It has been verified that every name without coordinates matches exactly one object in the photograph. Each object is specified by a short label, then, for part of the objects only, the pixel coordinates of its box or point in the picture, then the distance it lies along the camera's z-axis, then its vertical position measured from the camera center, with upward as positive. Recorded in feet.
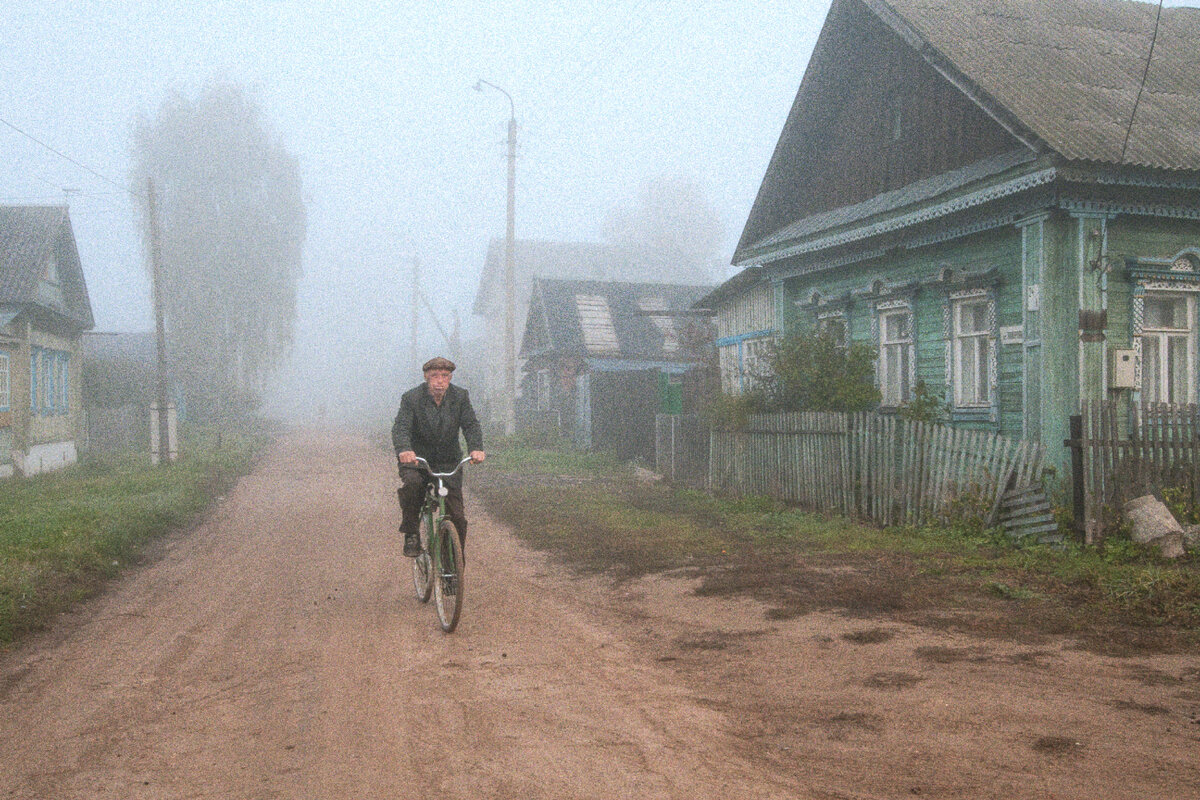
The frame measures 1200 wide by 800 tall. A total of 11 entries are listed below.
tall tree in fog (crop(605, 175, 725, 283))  221.66 +36.52
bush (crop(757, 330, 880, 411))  42.16 +0.94
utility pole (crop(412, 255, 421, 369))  150.83 +16.41
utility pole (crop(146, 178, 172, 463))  77.56 +8.19
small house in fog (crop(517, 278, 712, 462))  95.50 +6.13
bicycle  22.52 -3.75
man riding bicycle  24.64 -0.83
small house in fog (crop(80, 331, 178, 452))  100.22 +1.54
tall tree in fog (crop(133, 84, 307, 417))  131.95 +22.36
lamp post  91.40 +8.77
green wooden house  36.73 +7.41
